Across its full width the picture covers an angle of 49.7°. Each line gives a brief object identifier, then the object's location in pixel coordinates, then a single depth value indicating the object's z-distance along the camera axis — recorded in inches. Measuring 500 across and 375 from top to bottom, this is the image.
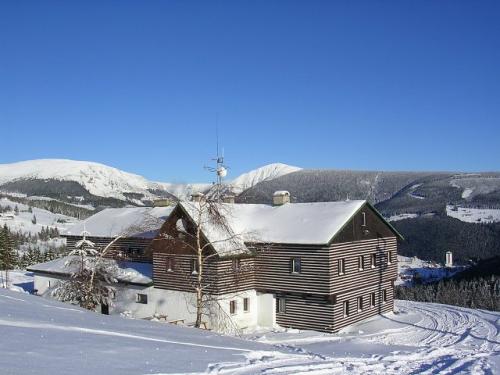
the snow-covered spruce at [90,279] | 1229.7
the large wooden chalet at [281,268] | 1212.5
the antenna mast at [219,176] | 1042.1
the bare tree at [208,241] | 1199.6
